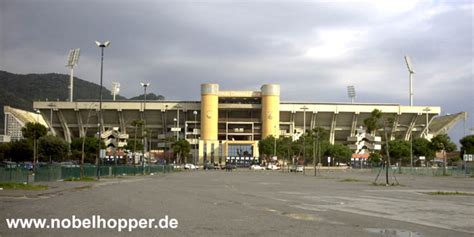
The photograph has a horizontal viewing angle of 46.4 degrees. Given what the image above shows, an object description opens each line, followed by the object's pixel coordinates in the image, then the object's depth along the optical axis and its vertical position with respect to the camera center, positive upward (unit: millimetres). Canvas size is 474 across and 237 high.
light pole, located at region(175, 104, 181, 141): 171150 +11539
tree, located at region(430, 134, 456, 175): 88375 +1568
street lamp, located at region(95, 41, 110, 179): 51625 +9615
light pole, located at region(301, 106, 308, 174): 164625 +11382
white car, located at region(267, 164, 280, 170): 127325 -3723
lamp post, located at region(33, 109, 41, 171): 168650 +11259
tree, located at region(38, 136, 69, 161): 114562 +77
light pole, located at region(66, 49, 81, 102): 158800 +26266
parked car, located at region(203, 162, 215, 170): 130125 -3978
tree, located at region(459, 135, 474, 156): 111938 +1838
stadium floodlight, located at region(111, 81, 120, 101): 179750 +19916
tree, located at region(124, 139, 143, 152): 125894 +872
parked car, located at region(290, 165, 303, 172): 102750 -3343
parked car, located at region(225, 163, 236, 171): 115888 -3688
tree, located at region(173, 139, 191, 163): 135625 +688
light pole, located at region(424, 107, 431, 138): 165825 +12838
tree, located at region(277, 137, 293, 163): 132625 +983
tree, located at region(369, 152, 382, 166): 141875 -1553
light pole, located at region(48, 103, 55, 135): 164750 +9616
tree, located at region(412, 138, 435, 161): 140250 +907
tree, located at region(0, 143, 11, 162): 114125 -636
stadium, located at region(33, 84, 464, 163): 166125 +10068
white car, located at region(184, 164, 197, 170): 122125 -3779
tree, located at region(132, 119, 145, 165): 90100 +4381
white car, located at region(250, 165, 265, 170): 125525 -3786
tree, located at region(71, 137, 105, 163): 132350 +447
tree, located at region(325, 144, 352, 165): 147500 -252
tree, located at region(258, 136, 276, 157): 146125 +1535
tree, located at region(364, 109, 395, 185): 51406 +2820
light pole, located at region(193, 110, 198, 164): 166625 +5285
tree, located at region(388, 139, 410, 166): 138750 +806
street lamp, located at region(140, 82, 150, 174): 74212 +8761
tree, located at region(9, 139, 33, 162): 112500 -388
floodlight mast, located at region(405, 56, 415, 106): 164250 +25561
